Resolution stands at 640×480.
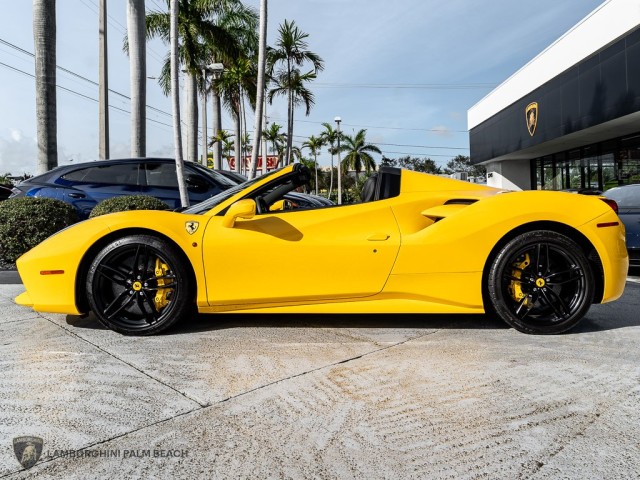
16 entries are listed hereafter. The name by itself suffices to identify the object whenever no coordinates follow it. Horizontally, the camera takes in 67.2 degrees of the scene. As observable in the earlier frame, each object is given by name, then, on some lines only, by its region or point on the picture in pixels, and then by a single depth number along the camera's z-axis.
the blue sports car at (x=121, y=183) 7.18
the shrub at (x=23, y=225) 6.22
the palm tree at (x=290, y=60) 21.75
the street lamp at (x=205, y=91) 19.93
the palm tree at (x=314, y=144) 58.52
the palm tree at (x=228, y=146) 54.36
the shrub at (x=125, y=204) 6.62
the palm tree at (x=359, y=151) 54.41
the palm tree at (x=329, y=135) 53.66
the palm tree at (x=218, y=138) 25.44
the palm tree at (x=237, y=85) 22.29
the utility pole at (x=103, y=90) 14.57
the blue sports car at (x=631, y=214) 5.81
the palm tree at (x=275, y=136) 47.78
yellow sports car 3.21
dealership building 14.12
